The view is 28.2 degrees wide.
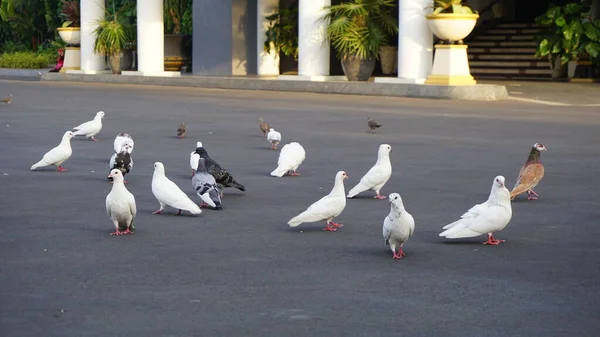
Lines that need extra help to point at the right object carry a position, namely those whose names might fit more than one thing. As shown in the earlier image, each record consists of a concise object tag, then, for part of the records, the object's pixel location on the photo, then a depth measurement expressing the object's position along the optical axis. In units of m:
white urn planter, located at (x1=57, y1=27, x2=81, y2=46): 35.66
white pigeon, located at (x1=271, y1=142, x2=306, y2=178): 11.77
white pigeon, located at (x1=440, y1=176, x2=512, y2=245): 8.00
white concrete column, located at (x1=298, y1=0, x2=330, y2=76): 27.84
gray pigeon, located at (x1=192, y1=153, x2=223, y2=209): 9.53
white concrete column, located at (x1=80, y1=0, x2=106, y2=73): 34.53
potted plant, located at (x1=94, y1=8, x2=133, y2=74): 33.53
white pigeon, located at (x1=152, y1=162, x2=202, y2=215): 9.16
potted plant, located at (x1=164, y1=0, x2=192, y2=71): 36.09
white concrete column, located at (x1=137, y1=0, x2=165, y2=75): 32.62
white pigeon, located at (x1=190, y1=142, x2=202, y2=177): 11.15
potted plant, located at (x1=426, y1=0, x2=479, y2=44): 24.52
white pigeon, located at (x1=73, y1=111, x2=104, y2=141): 15.62
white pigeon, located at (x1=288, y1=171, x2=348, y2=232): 8.49
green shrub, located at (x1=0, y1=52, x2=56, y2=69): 40.25
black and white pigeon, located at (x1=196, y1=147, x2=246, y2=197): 10.21
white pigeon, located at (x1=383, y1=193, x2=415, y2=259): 7.53
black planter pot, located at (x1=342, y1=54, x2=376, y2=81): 27.55
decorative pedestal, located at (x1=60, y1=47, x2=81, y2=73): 35.97
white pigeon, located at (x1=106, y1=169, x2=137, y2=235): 8.36
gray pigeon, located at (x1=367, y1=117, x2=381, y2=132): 16.62
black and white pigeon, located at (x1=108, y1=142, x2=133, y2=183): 11.32
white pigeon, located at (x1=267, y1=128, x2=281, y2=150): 14.48
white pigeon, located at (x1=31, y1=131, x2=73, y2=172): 12.08
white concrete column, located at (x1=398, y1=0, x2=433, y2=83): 25.89
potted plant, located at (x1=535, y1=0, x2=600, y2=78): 28.16
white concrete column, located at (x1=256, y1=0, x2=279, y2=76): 31.84
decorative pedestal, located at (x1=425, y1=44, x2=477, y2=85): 24.67
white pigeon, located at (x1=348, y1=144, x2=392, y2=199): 10.17
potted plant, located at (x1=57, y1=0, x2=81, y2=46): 35.69
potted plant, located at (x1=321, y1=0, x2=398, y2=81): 26.94
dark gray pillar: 32.56
